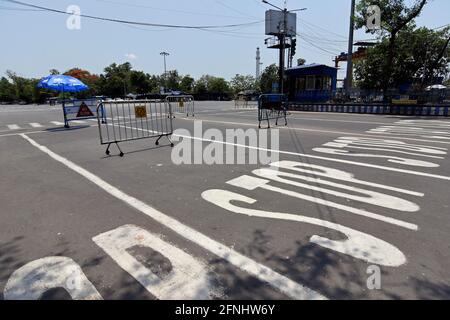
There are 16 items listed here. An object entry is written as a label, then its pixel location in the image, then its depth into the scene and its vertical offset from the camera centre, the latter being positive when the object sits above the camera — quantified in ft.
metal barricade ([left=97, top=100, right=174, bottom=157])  29.76 -3.74
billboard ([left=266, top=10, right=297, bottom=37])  140.36 +39.37
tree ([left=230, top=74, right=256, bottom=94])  314.35 +21.06
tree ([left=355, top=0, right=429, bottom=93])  72.43 +20.98
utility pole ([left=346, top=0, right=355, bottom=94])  82.13 +17.40
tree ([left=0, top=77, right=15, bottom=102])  281.37 +13.47
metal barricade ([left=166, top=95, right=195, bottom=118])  66.07 -0.60
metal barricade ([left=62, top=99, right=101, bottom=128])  47.11 -0.80
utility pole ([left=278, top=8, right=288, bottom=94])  92.20 +12.87
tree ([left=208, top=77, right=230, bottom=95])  269.85 +15.05
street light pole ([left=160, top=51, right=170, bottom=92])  270.87 +45.44
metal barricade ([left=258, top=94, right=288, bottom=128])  55.62 -0.50
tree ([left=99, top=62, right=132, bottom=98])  258.37 +18.19
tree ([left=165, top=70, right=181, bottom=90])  285.23 +22.60
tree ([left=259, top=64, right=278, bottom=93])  214.69 +18.29
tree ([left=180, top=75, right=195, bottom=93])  276.21 +18.61
